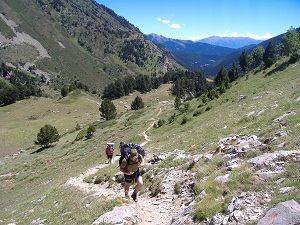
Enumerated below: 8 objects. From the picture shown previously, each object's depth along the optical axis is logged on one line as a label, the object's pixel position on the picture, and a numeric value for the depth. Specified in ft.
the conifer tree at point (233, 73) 388.82
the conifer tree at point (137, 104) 350.76
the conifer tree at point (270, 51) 353.10
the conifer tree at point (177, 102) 260.21
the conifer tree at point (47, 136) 229.45
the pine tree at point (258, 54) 407.85
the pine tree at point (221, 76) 314.06
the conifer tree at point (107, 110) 308.19
